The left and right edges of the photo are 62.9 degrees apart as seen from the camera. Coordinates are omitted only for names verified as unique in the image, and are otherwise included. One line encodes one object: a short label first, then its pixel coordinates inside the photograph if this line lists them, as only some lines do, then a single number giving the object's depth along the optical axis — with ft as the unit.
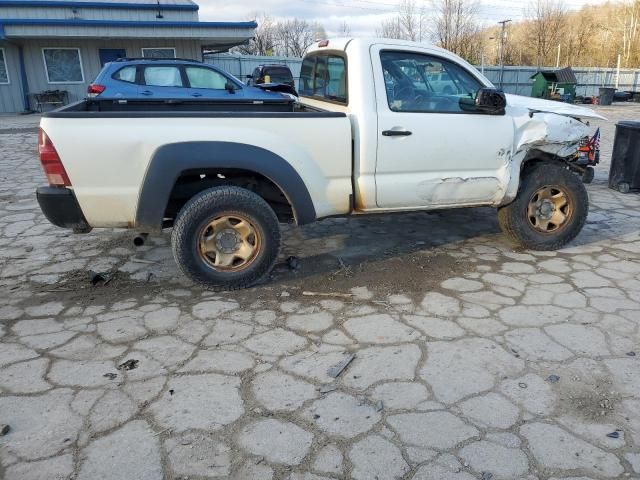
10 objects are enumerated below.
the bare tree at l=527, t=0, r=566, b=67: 150.61
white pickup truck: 12.28
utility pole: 110.11
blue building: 59.36
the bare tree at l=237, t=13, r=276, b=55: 165.84
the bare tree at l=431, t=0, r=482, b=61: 122.62
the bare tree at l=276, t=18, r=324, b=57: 192.75
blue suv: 36.42
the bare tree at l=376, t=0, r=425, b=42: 137.90
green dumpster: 81.97
